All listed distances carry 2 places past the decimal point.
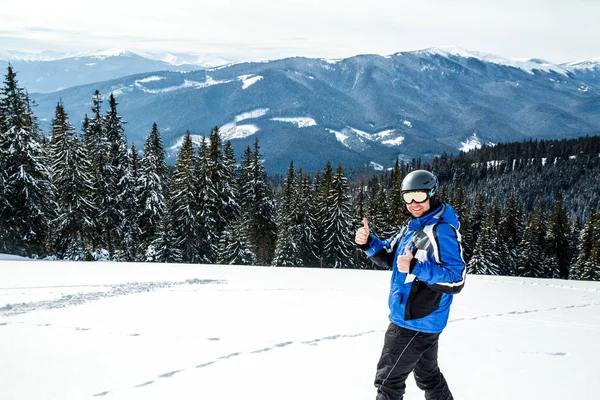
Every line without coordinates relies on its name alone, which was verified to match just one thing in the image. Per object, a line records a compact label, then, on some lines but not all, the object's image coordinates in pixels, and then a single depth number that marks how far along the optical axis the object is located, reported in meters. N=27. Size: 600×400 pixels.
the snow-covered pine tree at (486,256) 53.44
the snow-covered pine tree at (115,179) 34.28
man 3.95
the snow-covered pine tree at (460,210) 60.88
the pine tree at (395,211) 48.66
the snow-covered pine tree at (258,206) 46.56
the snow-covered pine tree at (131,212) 35.44
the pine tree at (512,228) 61.44
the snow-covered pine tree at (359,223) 47.72
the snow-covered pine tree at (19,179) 28.44
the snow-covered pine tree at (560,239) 65.75
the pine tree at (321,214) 44.34
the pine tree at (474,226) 62.72
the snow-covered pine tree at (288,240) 42.56
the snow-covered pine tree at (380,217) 46.44
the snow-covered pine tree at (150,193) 38.03
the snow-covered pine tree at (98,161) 33.69
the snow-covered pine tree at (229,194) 39.53
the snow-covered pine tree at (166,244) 35.97
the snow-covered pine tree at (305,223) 43.53
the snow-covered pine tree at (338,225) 42.59
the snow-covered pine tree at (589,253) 49.28
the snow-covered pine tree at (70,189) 31.39
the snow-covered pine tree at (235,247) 35.34
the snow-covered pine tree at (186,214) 36.81
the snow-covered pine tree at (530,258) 56.56
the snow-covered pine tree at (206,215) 37.19
